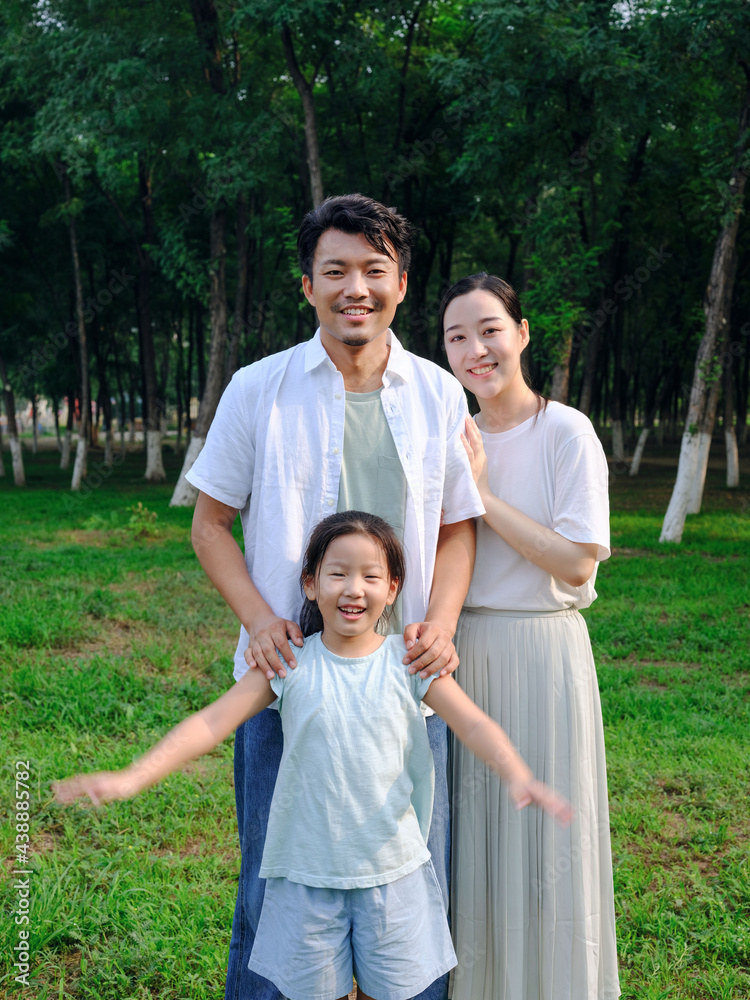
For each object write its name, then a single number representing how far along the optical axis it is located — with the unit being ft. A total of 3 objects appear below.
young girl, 6.36
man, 6.72
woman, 7.47
